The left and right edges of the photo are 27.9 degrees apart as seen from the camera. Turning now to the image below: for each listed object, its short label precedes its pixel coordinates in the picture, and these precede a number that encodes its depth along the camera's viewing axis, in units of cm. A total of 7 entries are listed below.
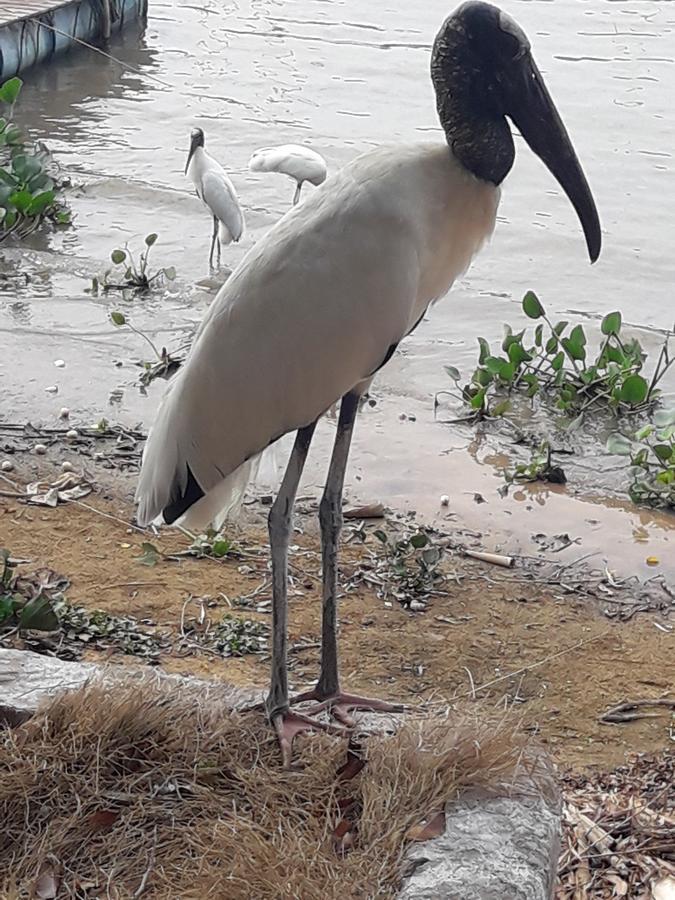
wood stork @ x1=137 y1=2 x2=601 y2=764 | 309
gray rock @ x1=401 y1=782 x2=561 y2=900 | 247
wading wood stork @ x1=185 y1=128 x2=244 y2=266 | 802
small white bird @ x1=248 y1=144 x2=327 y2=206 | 851
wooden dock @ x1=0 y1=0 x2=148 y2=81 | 1218
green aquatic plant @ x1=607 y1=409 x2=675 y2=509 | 520
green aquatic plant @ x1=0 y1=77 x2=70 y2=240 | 792
